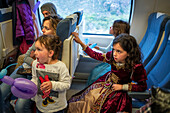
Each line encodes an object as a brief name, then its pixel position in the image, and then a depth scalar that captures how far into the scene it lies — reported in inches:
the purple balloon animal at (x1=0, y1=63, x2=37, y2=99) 36.1
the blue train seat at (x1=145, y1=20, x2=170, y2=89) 55.8
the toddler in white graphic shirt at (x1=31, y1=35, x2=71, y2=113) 44.2
